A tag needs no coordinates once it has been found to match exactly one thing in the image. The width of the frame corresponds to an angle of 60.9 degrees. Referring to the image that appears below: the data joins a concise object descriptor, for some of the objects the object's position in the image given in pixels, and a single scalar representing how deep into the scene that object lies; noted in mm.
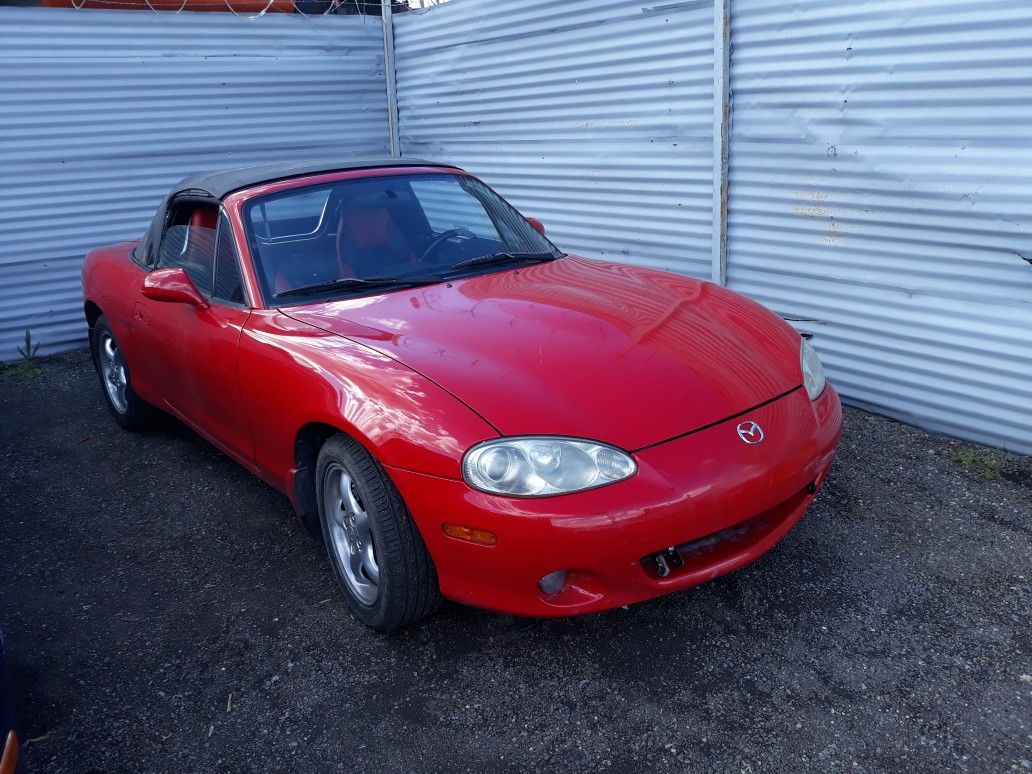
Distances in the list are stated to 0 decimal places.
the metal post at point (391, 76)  8469
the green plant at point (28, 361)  6863
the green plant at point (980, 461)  3943
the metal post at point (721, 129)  5184
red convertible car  2469
